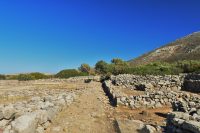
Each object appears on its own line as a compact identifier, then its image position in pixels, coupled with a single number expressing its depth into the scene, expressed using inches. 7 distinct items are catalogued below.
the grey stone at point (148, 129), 218.4
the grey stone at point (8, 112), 232.7
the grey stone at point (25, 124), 188.7
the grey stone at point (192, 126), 162.4
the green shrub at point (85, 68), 1810.3
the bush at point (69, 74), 1347.5
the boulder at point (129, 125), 231.2
